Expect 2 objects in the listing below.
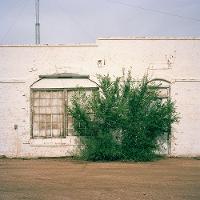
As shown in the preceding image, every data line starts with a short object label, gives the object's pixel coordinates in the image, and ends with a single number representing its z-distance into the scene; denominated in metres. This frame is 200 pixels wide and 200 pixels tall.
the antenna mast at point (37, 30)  30.15
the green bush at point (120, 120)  15.36
